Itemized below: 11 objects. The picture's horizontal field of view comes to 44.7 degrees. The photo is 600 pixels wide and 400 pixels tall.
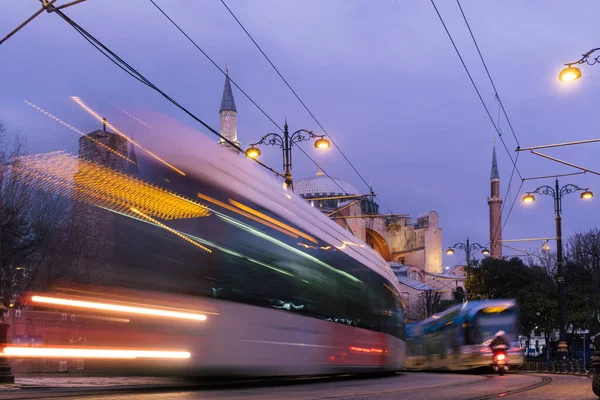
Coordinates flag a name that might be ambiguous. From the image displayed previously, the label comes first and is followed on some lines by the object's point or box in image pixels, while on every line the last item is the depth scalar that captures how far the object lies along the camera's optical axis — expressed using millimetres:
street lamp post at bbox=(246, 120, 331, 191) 18494
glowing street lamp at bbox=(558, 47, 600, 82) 14086
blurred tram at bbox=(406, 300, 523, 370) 22422
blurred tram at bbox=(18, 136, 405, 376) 6637
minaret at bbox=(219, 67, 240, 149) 101312
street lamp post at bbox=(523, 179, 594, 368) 26125
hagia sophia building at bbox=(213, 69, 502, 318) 100625
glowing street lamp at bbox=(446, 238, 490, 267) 42862
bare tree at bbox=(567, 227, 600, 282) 50156
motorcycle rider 21891
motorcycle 21578
